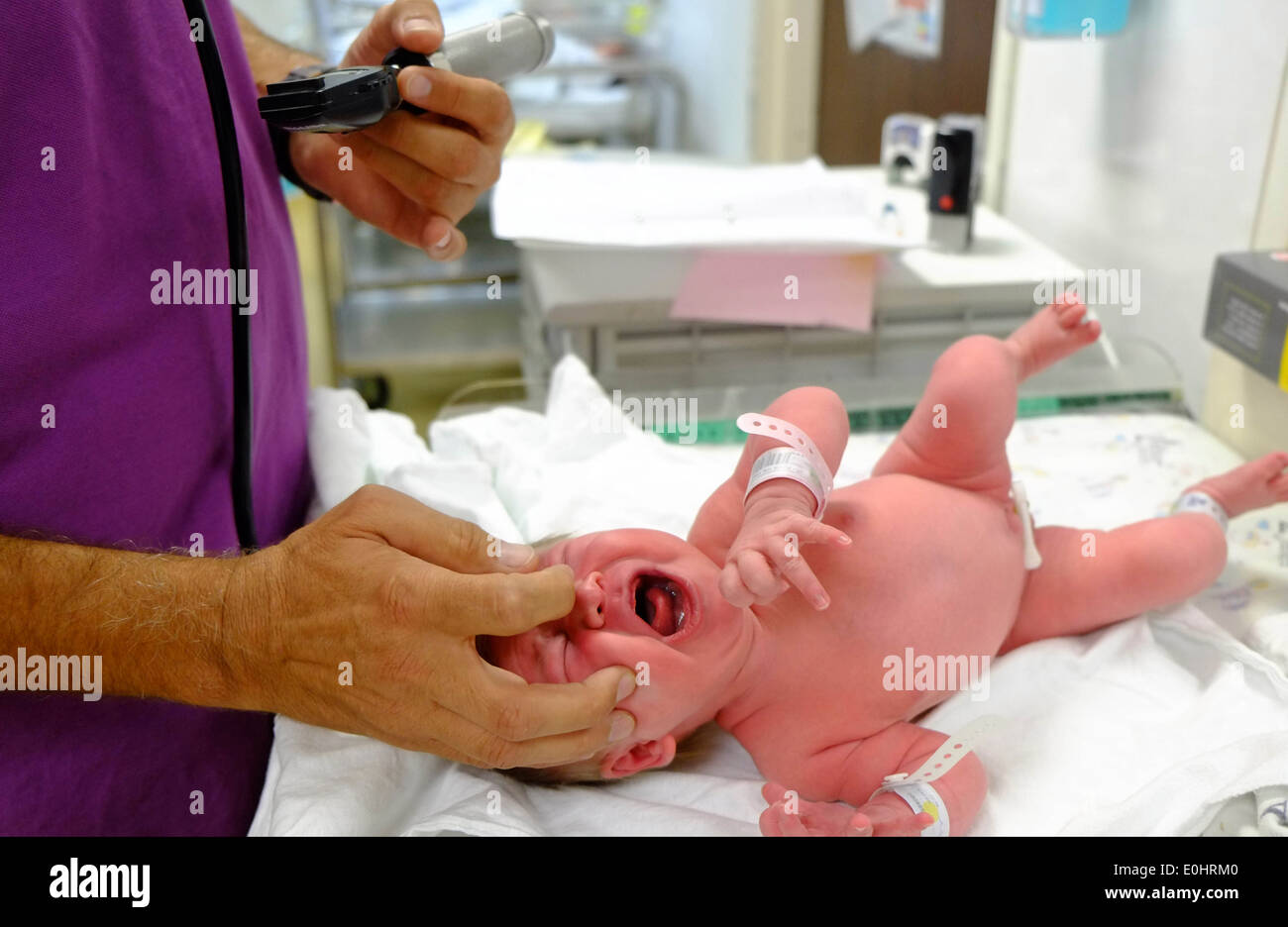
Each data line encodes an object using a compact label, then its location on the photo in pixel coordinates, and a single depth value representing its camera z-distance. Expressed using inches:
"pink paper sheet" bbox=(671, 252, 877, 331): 52.0
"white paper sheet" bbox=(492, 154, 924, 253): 52.2
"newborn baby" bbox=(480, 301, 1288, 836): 28.5
